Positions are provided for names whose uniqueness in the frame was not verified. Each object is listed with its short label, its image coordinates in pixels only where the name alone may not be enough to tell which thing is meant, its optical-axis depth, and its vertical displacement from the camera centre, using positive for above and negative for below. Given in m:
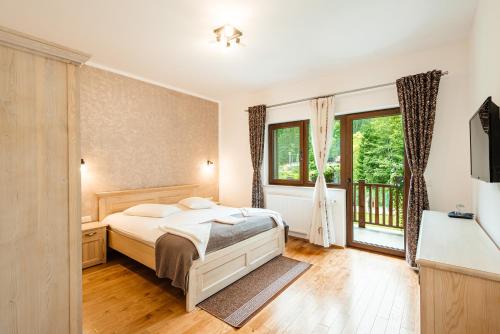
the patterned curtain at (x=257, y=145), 4.41 +0.37
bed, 2.22 -0.97
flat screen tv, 1.34 +0.14
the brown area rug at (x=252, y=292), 2.08 -1.29
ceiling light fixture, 2.42 +1.39
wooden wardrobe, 0.99 -0.09
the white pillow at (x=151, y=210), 3.19 -0.62
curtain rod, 3.17 +1.08
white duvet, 2.28 -0.69
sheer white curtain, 3.62 +0.01
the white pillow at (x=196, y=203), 3.73 -0.61
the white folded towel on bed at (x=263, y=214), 3.17 -0.66
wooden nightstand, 2.96 -0.99
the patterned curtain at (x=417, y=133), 2.78 +0.38
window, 3.78 +0.16
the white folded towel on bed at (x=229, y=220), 2.76 -0.65
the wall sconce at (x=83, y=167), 3.17 -0.01
